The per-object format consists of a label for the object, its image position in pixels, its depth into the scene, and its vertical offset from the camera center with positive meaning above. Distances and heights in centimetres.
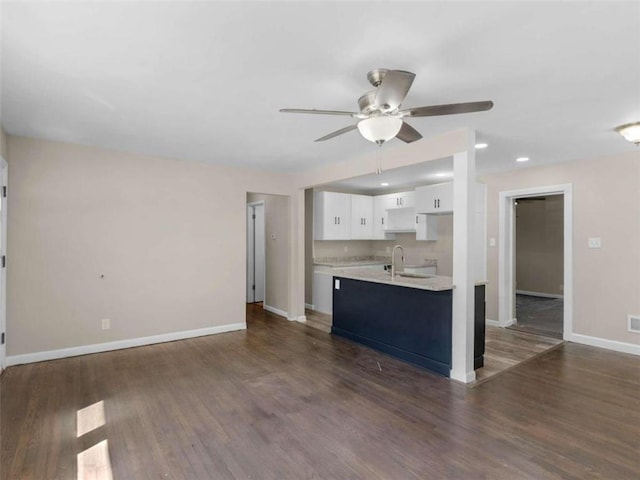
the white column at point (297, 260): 571 -34
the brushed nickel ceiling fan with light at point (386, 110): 190 +81
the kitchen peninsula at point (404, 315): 348 -89
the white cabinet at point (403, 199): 650 +79
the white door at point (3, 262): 351 -23
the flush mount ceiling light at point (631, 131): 316 +103
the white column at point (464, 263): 327 -22
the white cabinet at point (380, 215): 696 +52
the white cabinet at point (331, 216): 644 +47
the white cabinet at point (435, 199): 564 +72
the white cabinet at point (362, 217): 686 +47
